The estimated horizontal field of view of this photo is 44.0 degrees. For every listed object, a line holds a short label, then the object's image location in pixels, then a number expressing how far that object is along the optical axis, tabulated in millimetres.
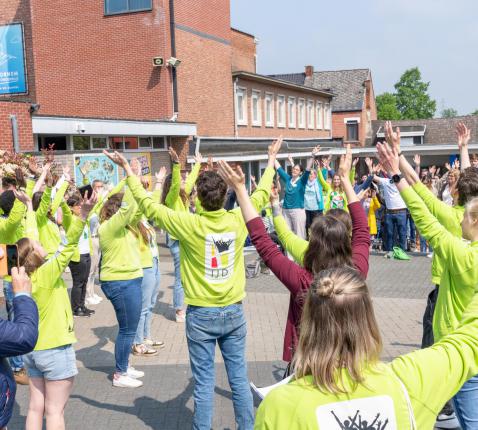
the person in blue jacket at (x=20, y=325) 2770
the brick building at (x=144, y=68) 22281
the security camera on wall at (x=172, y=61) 22219
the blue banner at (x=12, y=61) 19250
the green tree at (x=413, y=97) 92188
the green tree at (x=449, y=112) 150375
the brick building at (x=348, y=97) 49250
